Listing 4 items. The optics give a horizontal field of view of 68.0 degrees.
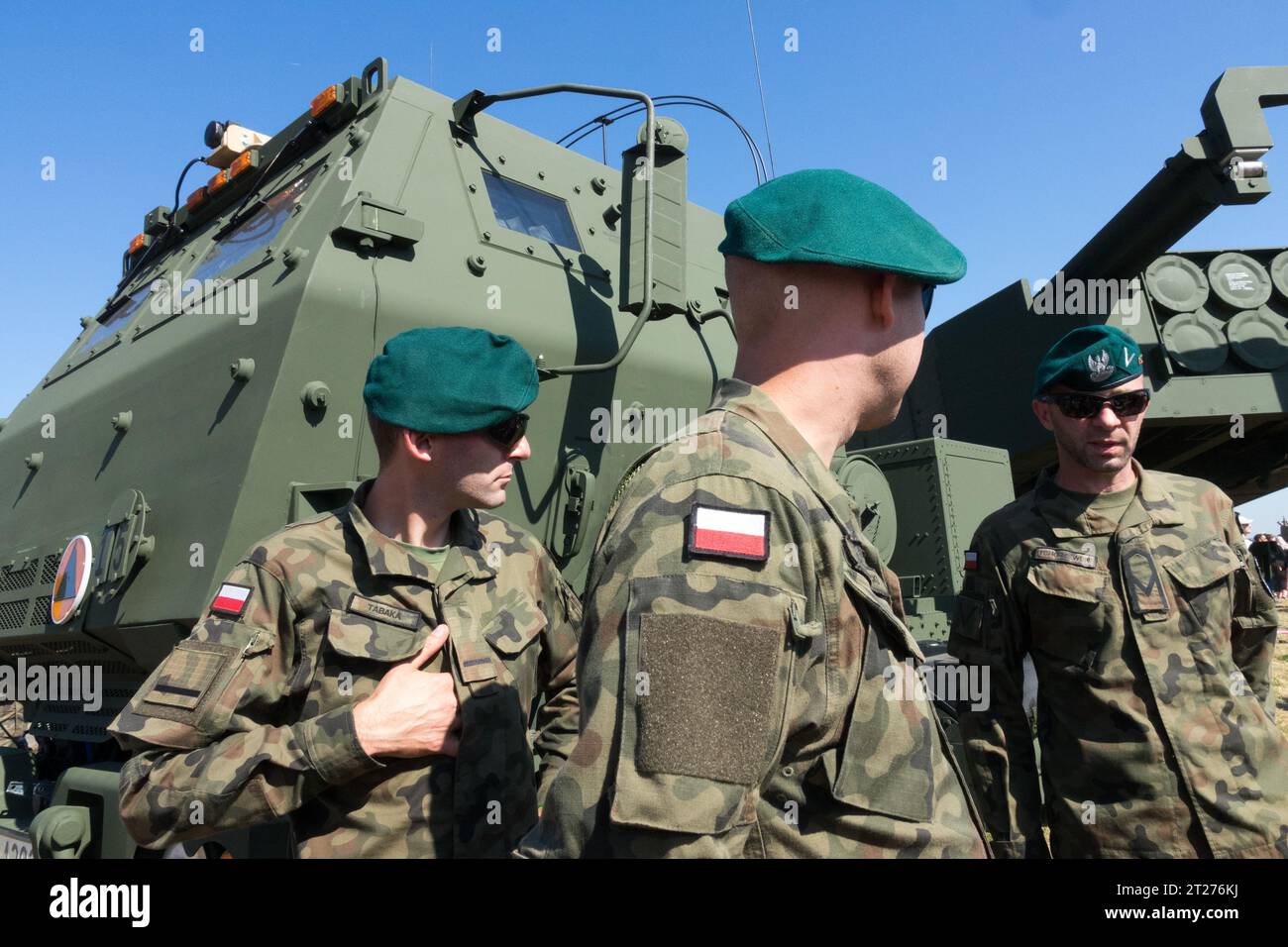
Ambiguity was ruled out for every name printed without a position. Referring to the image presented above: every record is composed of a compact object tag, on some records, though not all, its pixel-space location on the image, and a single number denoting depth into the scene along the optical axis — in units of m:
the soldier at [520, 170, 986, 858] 0.97
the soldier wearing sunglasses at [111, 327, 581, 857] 1.71
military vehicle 2.91
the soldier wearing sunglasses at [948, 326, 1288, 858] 2.25
